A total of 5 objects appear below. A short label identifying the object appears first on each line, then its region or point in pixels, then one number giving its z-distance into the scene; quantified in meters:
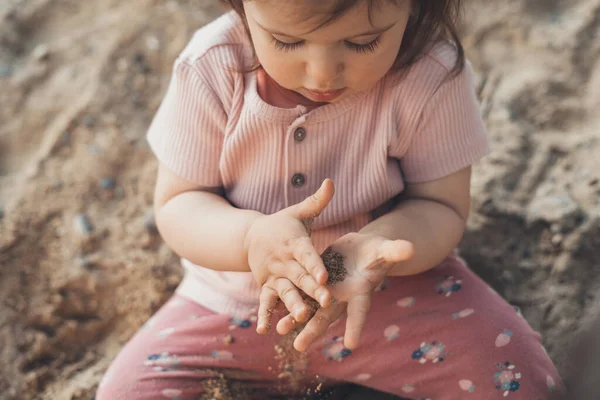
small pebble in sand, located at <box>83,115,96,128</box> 1.82
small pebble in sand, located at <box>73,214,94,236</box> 1.64
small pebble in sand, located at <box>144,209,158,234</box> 1.66
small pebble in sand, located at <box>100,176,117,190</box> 1.73
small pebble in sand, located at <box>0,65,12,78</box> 1.93
